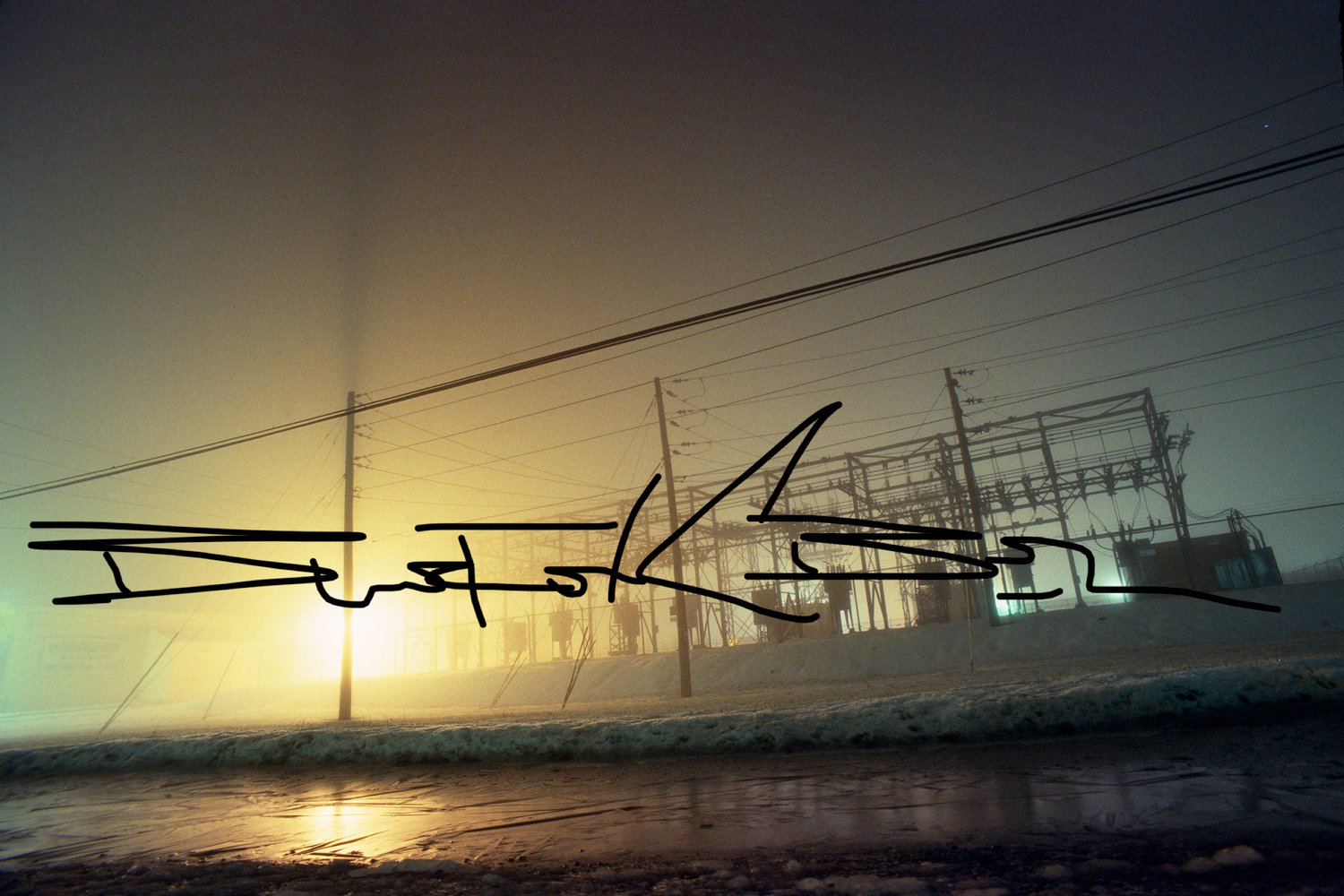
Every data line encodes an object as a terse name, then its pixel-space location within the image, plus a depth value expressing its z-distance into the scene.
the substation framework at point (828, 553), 26.64
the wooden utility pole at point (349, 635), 20.97
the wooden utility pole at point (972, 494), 23.08
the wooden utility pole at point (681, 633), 21.75
